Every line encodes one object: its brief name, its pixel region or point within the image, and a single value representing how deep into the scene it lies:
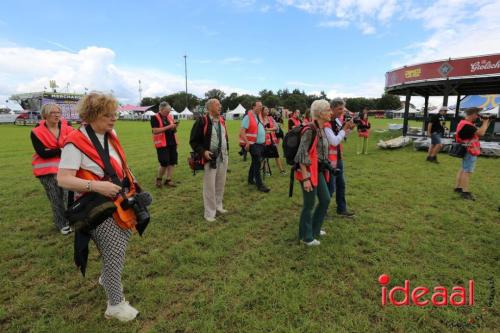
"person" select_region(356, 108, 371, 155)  11.27
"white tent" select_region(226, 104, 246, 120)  66.69
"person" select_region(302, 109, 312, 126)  7.63
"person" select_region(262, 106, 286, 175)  7.22
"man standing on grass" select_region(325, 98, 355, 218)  3.92
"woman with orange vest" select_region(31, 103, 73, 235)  4.01
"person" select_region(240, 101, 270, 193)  6.42
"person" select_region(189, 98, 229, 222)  4.69
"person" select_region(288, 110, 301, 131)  9.93
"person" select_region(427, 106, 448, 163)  9.58
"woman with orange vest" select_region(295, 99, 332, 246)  3.47
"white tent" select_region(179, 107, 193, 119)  70.07
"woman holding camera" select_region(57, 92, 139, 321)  2.06
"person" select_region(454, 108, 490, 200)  5.52
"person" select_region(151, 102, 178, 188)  6.25
